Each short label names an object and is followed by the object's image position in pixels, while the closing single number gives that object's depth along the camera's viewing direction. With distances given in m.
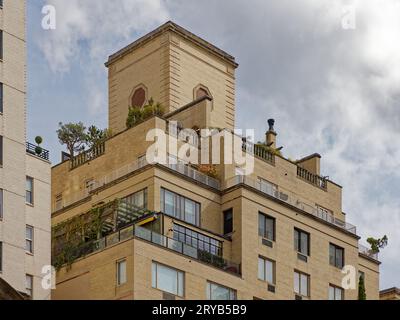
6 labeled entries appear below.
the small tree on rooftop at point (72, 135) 113.00
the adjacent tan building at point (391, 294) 116.14
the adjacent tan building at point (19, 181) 80.81
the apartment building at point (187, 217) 90.81
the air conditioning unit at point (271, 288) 98.69
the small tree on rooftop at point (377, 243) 113.56
